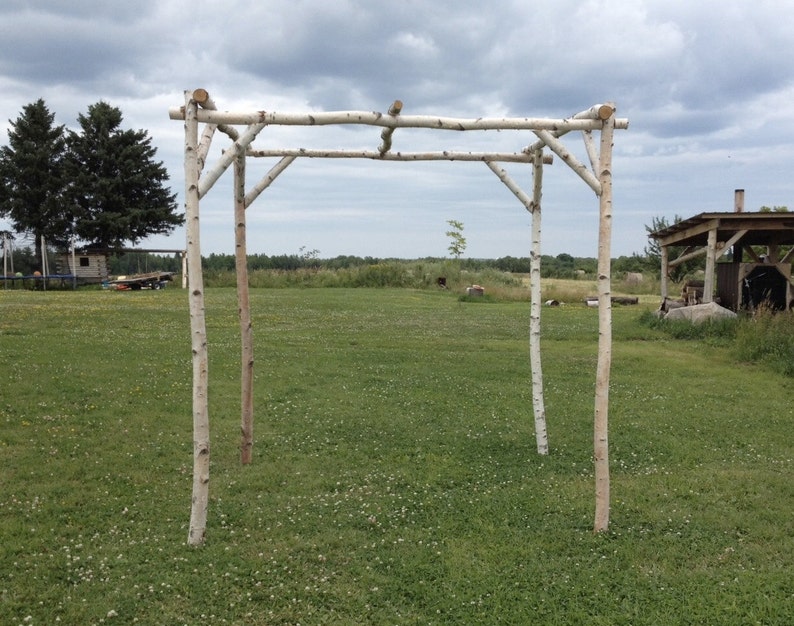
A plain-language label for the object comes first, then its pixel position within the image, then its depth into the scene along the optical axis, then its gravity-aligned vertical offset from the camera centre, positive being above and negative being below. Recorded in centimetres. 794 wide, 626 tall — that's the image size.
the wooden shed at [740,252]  1836 +64
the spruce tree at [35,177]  4609 +731
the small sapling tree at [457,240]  5359 +288
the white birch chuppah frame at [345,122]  526 +93
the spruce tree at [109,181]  4650 +712
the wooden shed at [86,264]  4553 +100
